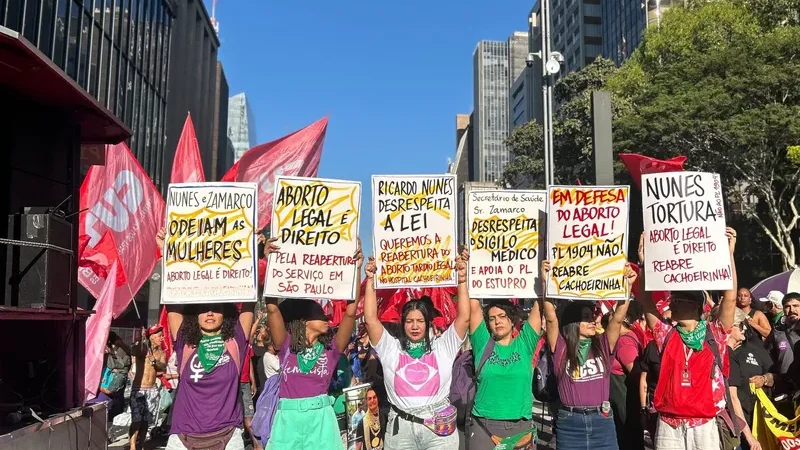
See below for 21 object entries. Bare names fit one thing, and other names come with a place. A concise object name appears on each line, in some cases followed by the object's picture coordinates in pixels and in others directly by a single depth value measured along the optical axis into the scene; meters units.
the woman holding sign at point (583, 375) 5.69
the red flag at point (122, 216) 9.05
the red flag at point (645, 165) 7.24
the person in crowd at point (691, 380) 5.56
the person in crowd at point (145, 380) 9.99
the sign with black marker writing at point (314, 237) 6.01
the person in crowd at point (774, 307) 9.52
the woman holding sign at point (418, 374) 5.40
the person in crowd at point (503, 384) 5.58
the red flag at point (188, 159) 10.44
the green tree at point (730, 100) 22.86
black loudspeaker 6.20
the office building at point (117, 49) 20.39
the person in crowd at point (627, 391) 7.93
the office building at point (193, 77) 40.81
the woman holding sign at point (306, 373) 5.27
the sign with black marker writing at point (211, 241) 5.86
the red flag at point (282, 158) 10.37
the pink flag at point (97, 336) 7.27
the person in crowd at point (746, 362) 7.70
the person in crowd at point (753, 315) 8.65
